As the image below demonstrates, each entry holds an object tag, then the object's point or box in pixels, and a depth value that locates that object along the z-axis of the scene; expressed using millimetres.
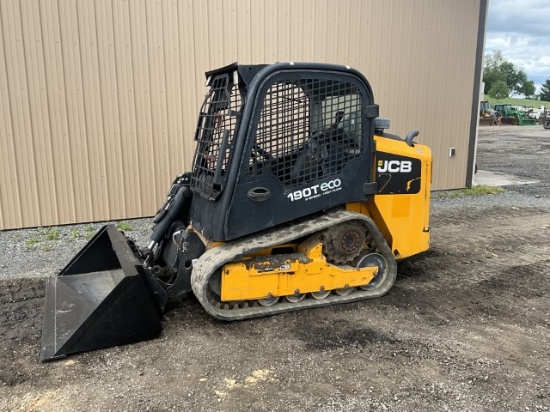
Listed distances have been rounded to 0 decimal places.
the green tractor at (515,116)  42812
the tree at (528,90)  112419
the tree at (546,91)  105688
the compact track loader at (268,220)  4090
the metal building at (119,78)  7148
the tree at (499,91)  84125
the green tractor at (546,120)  37406
